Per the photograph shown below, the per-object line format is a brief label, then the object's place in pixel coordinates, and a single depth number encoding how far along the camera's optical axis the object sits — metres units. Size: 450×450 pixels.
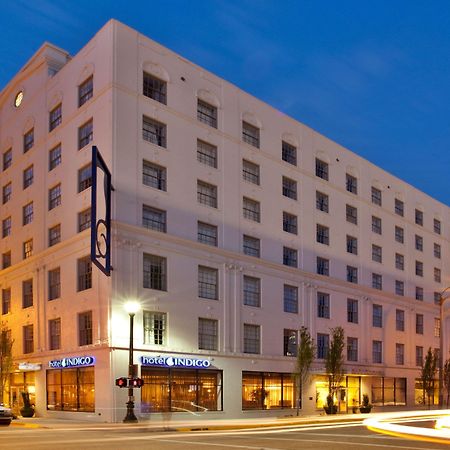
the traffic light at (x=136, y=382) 34.22
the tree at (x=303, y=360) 49.62
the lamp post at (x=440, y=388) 53.84
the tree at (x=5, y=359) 47.00
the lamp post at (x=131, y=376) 34.37
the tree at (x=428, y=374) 64.00
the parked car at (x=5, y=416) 33.34
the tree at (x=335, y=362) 51.81
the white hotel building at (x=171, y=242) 41.19
